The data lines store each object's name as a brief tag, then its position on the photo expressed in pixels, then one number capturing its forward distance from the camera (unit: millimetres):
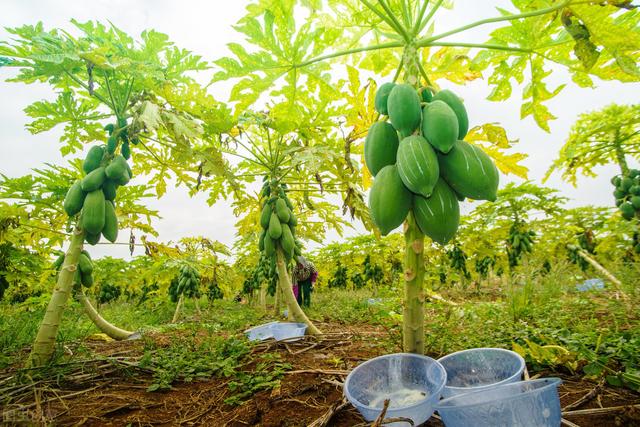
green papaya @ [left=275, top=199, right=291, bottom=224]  3445
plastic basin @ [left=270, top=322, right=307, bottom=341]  3006
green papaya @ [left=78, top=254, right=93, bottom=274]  2934
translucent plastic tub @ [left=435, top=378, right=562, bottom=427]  991
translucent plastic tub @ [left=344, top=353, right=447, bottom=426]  1338
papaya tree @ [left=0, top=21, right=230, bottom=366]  1984
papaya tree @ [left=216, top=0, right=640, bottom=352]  1553
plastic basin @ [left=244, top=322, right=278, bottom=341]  3106
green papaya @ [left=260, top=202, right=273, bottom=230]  3461
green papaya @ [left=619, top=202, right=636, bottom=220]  5900
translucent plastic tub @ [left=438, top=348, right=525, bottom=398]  1482
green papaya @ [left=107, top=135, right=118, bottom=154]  2359
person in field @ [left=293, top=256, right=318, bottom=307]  5941
